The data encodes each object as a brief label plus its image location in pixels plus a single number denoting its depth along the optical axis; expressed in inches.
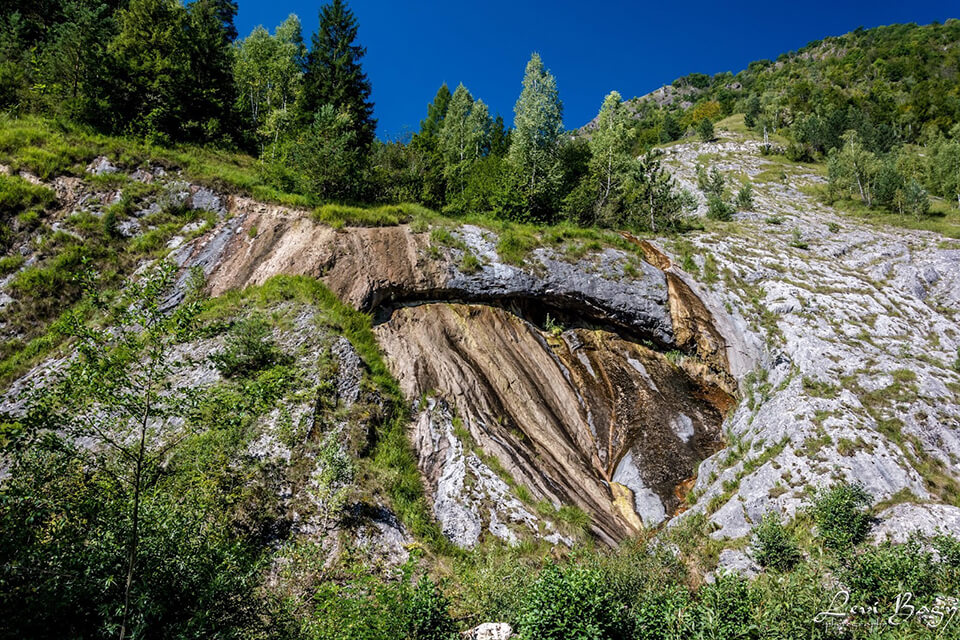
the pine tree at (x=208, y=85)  957.2
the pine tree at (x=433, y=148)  1013.3
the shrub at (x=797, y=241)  893.8
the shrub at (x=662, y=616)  255.9
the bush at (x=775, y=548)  411.2
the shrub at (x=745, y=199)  1747.2
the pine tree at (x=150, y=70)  842.2
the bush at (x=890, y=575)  277.6
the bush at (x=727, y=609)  243.0
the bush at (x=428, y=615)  265.4
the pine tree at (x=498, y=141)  1487.5
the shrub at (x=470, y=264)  721.0
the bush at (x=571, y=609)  254.2
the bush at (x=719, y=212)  1309.1
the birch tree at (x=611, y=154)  1075.9
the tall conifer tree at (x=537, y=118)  1187.3
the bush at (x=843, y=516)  418.9
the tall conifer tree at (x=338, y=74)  1143.0
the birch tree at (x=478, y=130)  1491.1
